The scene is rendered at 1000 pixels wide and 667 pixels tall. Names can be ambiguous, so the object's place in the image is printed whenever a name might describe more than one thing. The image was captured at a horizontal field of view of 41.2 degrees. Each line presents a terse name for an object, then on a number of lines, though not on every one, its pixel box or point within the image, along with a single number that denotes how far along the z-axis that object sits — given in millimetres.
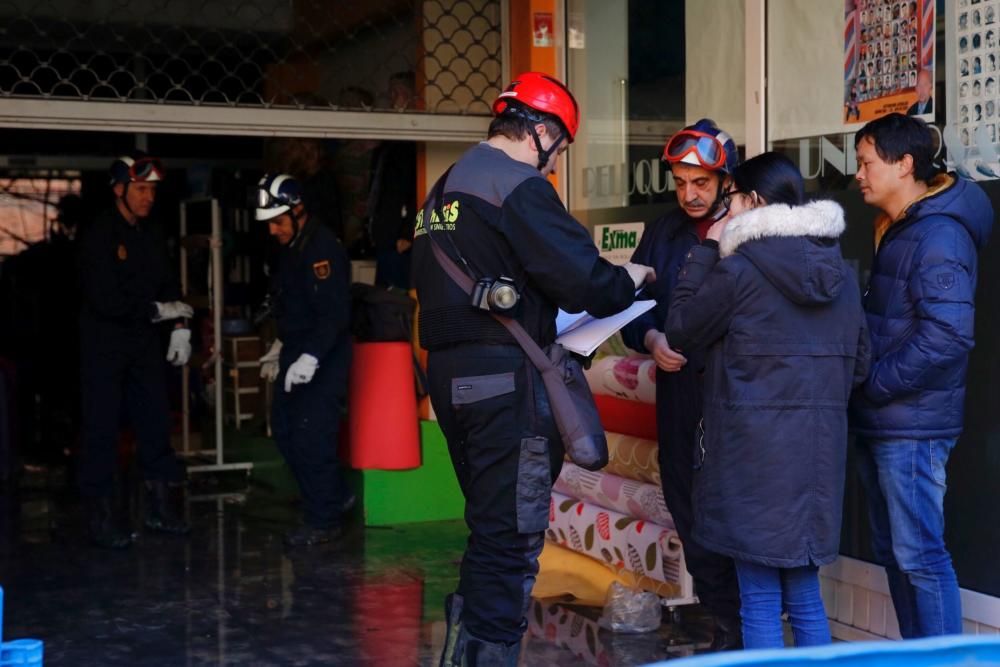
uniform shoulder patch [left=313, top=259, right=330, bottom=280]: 6262
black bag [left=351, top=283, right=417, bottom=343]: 6691
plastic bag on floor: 4574
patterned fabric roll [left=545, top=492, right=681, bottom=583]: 4629
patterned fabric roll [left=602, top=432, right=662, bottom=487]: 4672
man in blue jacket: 3451
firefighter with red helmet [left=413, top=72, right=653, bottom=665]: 3518
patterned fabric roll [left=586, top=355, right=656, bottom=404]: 4703
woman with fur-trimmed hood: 3369
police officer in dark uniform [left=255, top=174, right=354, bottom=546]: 6258
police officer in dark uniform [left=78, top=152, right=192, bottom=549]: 6215
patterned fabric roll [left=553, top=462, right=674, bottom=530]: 4672
